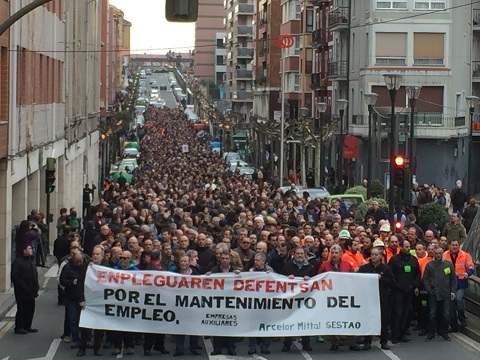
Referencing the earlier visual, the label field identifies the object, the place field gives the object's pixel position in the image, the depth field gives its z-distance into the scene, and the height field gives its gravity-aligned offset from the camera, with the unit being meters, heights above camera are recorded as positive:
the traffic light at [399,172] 30.03 -2.28
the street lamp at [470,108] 44.47 -1.35
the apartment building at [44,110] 28.78 -1.34
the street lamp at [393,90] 32.58 -0.59
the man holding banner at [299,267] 19.61 -2.82
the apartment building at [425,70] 62.38 -0.18
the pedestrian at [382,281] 19.56 -3.00
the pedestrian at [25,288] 21.00 -3.41
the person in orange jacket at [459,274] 20.70 -3.06
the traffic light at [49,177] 34.00 -2.84
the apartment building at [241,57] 147.91 +0.67
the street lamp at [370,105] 41.84 -1.26
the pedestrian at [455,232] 26.62 -3.13
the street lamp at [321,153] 54.47 -3.65
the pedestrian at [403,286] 19.95 -3.14
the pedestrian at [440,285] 20.16 -3.14
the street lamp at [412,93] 38.50 -0.76
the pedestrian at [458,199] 41.50 -3.93
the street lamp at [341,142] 51.12 -3.13
